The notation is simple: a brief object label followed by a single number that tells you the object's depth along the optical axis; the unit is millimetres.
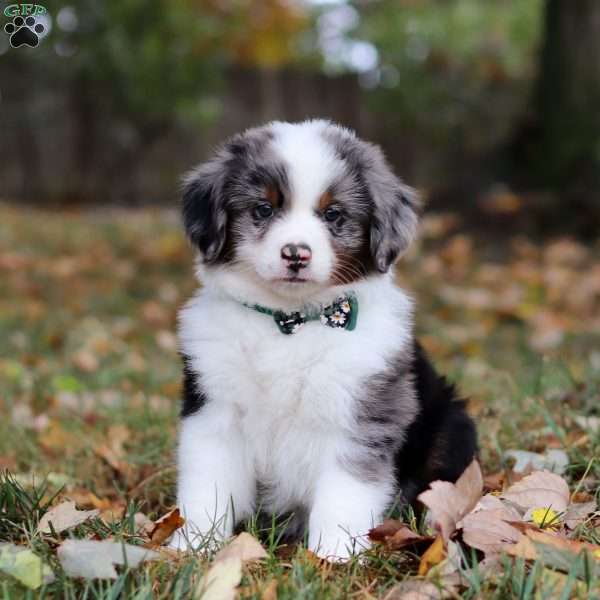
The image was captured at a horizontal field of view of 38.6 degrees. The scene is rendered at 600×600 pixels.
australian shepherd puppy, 2699
